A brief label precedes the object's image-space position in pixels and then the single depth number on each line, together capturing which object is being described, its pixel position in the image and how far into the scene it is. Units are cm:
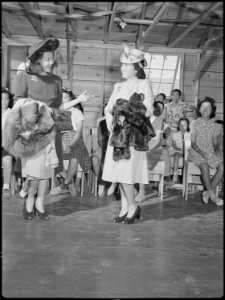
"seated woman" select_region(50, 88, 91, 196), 427
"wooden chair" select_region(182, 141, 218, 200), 436
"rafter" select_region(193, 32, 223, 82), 691
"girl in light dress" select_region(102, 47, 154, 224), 299
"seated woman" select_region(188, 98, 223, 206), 425
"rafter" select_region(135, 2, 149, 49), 608
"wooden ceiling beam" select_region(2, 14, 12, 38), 651
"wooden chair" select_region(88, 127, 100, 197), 435
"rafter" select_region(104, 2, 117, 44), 570
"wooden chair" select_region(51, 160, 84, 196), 430
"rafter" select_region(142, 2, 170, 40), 549
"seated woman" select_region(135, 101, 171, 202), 420
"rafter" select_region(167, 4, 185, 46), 620
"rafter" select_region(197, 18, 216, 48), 659
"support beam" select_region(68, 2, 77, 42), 565
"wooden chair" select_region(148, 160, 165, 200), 424
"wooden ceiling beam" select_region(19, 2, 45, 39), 625
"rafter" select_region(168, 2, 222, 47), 536
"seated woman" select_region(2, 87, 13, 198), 399
